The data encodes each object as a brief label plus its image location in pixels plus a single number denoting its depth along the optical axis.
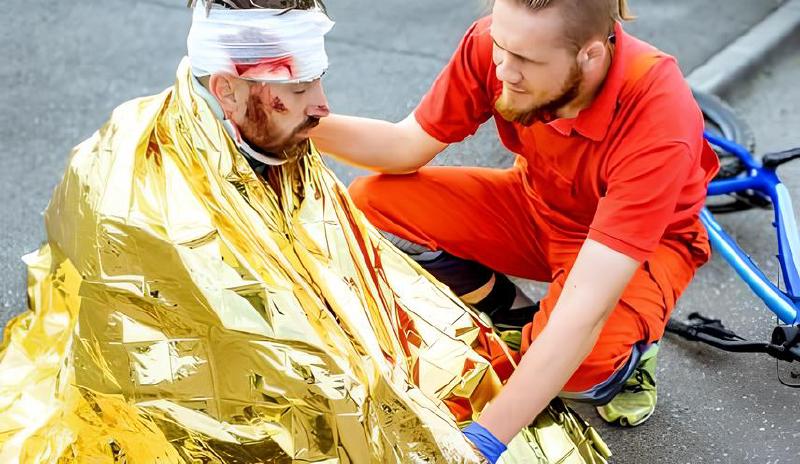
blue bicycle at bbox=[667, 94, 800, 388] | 3.82
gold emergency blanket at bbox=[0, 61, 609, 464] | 3.20
